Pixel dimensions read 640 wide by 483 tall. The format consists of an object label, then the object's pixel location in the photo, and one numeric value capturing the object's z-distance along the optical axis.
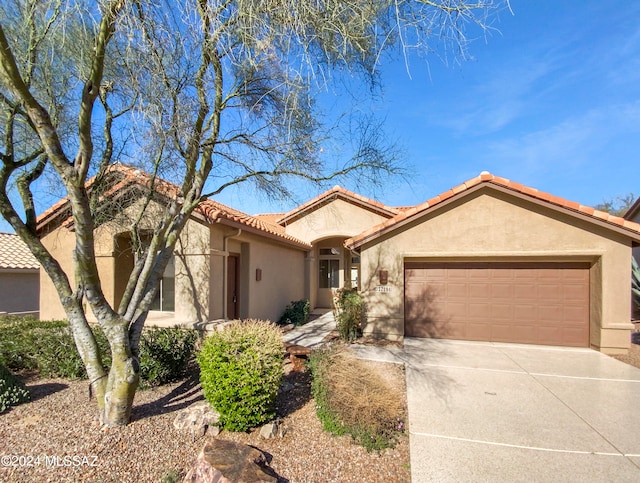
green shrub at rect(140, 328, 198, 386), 6.28
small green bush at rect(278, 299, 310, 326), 13.37
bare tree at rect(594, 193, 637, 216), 29.95
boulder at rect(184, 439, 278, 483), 3.45
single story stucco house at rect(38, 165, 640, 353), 9.07
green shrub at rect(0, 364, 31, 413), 5.50
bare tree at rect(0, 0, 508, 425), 4.41
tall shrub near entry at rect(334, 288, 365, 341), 10.36
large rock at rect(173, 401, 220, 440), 4.74
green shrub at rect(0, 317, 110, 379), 6.84
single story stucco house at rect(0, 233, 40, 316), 16.47
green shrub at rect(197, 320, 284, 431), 4.70
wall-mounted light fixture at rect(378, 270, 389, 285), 10.59
